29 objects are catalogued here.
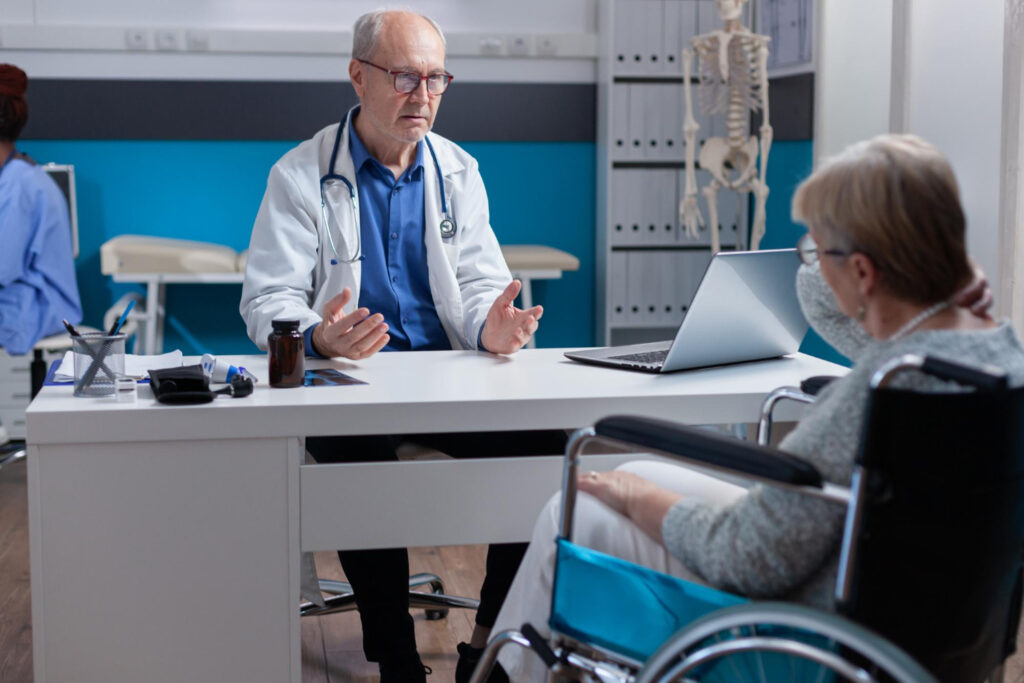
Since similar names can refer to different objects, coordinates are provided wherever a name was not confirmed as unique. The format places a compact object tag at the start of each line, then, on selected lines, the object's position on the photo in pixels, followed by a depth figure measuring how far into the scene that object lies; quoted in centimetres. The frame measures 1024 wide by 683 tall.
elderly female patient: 109
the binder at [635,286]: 447
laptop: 167
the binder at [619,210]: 443
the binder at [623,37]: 432
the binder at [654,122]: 439
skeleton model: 372
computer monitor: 411
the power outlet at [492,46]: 446
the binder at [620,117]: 439
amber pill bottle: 169
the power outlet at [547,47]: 449
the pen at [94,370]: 162
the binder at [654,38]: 434
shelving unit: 436
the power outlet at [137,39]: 425
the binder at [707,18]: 437
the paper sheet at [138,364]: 179
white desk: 153
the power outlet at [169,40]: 427
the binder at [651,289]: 447
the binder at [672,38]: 436
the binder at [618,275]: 446
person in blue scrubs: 335
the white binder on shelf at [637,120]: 438
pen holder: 163
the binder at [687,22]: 436
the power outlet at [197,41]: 428
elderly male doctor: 228
